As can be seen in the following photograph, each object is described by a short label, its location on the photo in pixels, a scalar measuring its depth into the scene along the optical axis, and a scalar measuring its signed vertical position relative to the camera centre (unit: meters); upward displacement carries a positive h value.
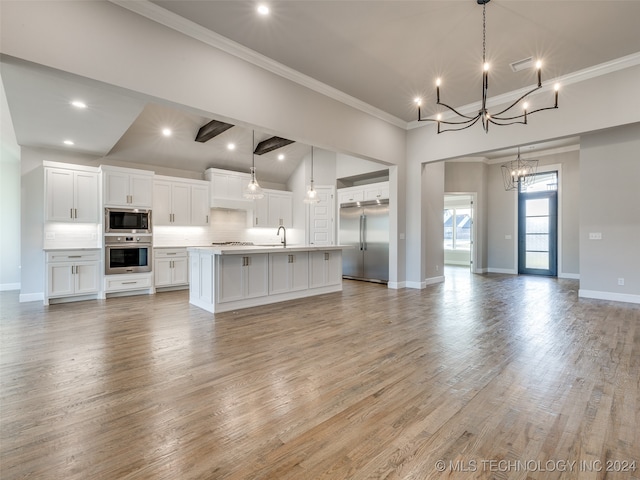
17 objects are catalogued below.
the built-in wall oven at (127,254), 5.54 -0.33
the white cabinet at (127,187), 5.56 +0.93
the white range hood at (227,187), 7.16 +1.18
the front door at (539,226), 7.94 +0.26
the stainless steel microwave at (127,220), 5.55 +0.30
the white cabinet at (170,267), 6.16 -0.65
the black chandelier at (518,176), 8.09 +1.71
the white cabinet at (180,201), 6.38 +0.76
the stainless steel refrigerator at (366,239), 6.75 -0.07
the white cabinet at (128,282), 5.53 -0.87
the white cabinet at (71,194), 5.23 +0.75
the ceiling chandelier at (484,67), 2.92 +1.59
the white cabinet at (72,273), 5.02 -0.63
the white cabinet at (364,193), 6.90 +1.04
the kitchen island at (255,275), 4.30 -0.62
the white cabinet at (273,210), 8.04 +0.72
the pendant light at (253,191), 5.27 +0.79
